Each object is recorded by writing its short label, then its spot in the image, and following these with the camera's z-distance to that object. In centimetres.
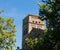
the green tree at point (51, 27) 2345
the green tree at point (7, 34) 3853
